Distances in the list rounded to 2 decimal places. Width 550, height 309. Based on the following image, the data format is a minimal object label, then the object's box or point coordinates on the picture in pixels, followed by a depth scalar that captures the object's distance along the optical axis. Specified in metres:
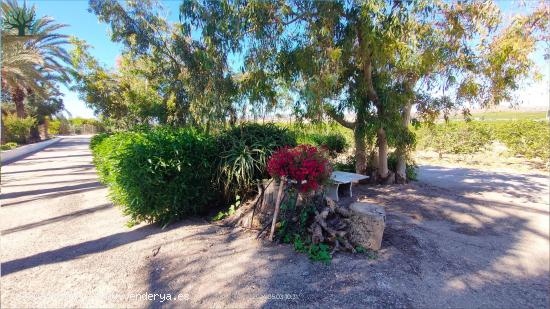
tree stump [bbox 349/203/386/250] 2.76
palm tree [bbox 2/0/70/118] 7.43
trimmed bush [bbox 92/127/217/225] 3.56
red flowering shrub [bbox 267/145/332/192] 3.09
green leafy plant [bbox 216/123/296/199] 4.07
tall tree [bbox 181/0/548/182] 3.73
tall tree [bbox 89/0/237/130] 4.42
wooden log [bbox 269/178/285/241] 3.09
